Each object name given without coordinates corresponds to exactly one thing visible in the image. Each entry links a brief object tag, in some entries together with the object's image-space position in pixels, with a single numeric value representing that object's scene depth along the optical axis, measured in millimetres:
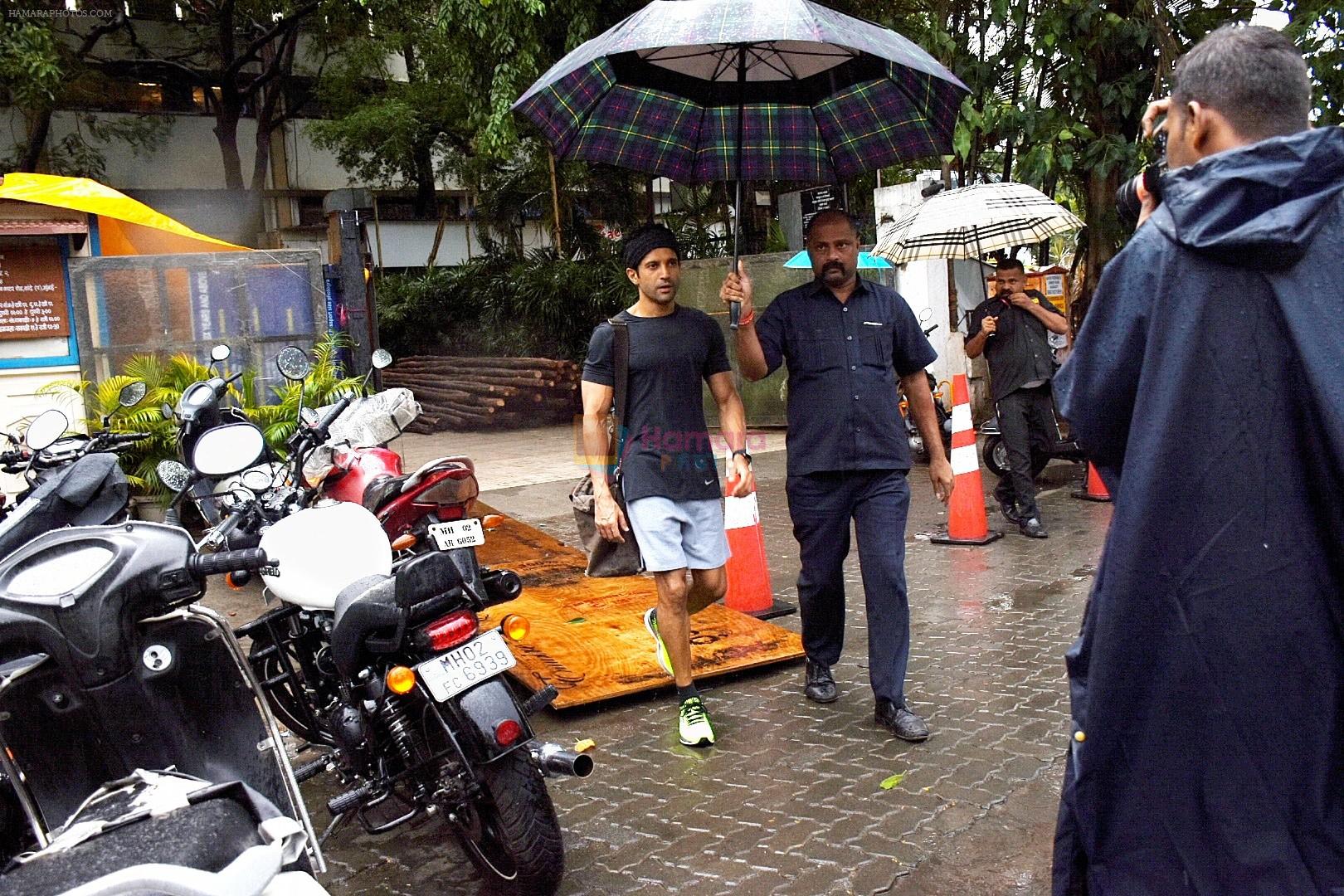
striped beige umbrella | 8008
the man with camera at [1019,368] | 8266
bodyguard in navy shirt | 4562
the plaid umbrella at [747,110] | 4875
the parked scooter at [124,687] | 2625
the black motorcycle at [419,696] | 3232
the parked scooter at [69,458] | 3777
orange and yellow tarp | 8461
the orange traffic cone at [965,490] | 7723
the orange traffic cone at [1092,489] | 8898
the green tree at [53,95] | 15484
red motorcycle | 4027
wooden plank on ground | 5133
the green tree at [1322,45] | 7871
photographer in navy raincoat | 1837
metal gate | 8750
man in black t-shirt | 4523
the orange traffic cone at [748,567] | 6340
